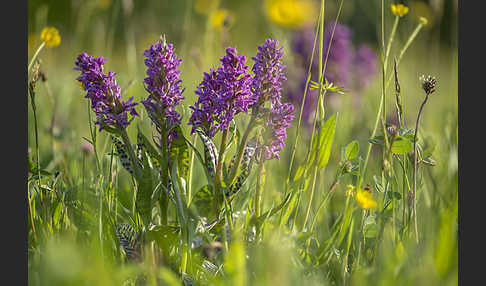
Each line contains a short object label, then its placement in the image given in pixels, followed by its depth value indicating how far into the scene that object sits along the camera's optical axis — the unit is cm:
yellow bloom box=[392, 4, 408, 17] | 182
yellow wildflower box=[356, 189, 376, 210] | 173
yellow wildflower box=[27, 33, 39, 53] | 279
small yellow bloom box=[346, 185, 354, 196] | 178
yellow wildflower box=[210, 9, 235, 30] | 219
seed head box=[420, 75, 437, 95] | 175
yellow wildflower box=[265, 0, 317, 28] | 337
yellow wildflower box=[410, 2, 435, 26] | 335
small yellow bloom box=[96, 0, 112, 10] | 283
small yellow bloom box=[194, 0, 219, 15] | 214
